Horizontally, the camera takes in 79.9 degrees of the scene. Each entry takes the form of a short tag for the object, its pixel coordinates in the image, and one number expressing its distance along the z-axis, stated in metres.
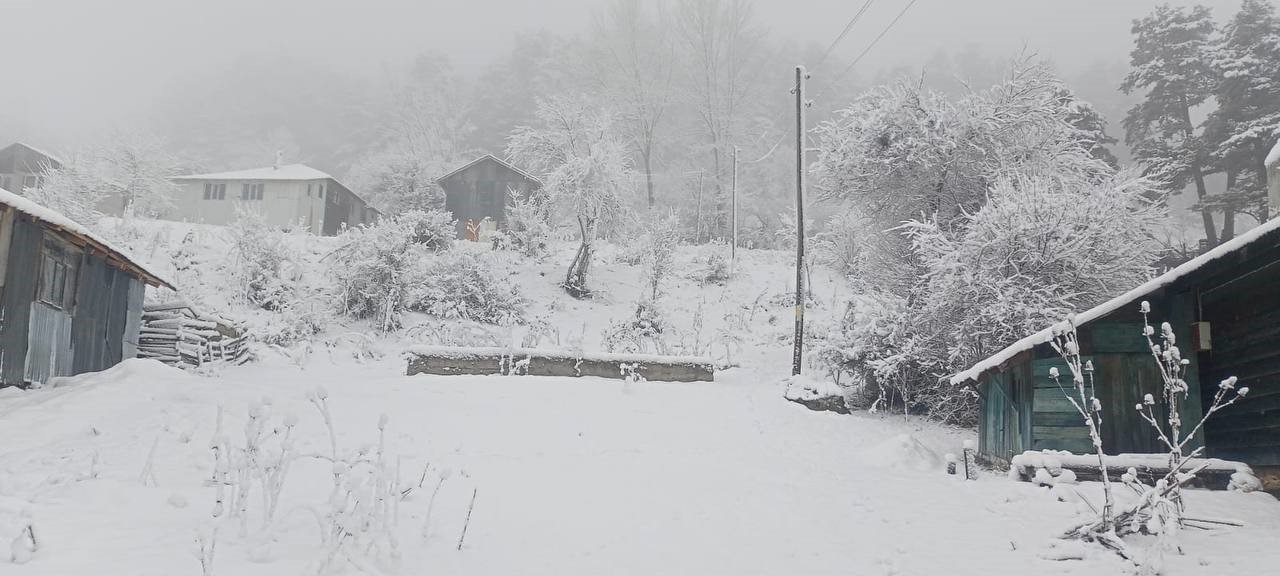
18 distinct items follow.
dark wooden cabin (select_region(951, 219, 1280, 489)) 9.36
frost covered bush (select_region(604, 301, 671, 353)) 21.69
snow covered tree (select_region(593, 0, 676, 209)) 47.75
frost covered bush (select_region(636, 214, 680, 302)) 28.44
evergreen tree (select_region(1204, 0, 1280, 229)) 26.14
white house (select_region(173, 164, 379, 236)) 39.66
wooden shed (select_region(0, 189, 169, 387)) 11.95
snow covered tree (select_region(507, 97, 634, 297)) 30.03
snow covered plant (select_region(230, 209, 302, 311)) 23.27
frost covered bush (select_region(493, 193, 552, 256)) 31.81
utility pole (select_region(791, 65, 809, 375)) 18.80
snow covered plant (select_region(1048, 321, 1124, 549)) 6.71
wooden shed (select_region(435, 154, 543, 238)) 40.97
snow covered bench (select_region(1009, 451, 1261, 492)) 9.30
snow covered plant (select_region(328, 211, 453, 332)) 23.47
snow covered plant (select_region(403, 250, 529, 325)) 24.98
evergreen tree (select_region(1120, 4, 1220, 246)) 30.00
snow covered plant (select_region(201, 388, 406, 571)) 5.48
